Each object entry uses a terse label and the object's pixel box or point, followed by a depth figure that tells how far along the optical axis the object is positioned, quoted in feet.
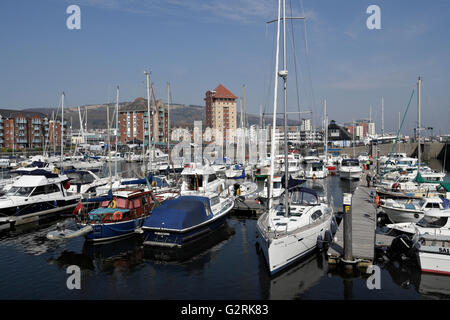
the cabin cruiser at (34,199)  90.90
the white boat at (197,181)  103.19
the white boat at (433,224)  62.80
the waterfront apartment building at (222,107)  520.42
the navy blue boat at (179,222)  69.00
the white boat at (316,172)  184.15
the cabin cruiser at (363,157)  266.98
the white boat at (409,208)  79.92
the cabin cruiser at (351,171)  178.50
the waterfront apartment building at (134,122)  471.21
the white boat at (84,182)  123.95
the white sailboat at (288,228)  56.03
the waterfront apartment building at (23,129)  405.80
